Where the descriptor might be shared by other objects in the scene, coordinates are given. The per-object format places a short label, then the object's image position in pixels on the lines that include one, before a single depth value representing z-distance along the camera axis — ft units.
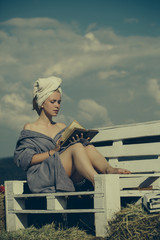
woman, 14.35
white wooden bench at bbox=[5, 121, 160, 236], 12.96
